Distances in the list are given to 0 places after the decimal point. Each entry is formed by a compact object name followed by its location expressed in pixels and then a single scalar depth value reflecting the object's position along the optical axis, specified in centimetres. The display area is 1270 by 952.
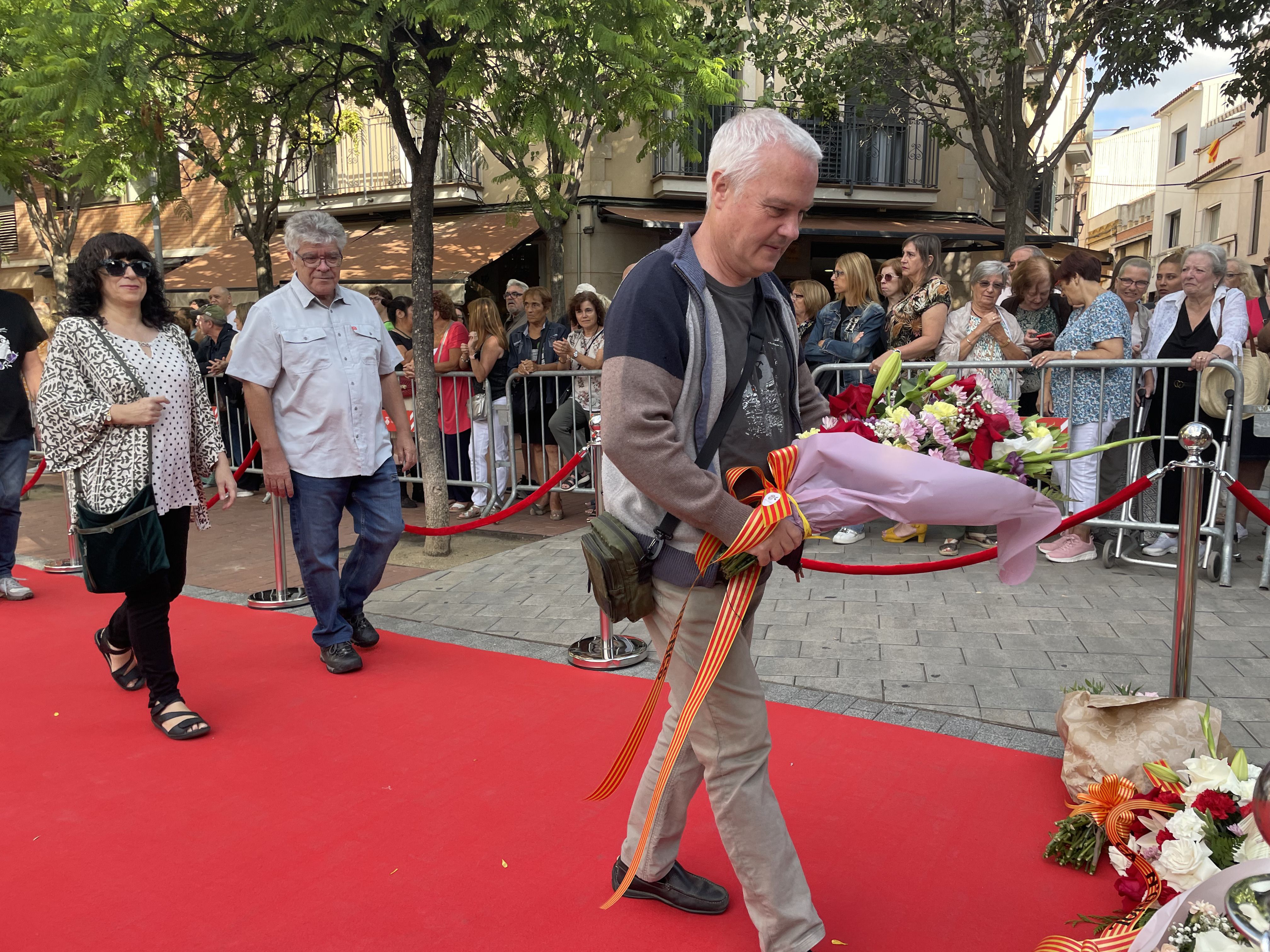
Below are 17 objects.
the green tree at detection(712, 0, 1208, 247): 1263
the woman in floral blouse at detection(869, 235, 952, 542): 669
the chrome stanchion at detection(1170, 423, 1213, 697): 327
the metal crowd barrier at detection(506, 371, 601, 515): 801
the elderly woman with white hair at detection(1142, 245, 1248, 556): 619
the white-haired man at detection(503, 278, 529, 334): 952
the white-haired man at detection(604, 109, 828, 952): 219
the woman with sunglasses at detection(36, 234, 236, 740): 393
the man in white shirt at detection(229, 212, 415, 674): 462
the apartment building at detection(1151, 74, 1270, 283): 3072
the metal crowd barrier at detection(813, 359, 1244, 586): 560
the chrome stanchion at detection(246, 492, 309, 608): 601
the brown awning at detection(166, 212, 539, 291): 1714
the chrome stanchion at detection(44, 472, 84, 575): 698
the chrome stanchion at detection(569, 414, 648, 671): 470
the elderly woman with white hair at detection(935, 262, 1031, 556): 658
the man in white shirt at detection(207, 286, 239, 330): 1112
